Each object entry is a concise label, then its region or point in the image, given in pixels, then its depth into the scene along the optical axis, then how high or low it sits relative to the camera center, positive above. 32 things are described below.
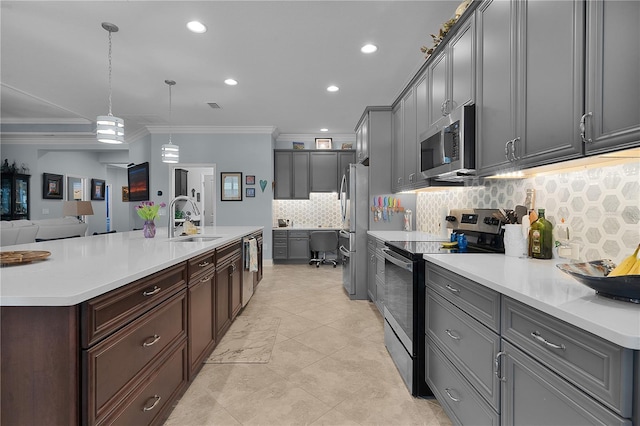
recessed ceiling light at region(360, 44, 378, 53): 3.31 +1.74
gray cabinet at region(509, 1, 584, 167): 1.25 +0.57
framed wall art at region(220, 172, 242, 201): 6.60 +0.50
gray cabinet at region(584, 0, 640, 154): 1.03 +0.47
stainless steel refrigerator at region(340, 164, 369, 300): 4.02 -0.26
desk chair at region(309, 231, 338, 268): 6.18 -0.62
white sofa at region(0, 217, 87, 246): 3.93 -0.29
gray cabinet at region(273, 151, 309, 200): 6.95 +0.77
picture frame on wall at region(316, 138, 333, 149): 7.08 +1.50
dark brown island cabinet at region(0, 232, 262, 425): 1.04 -0.57
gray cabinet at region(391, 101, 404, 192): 3.54 +0.72
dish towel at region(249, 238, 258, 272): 3.66 -0.55
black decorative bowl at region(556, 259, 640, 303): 0.88 -0.22
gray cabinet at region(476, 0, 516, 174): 1.66 +0.73
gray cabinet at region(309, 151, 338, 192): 6.98 +0.87
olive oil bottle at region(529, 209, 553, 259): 1.71 -0.14
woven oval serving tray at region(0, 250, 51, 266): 1.48 -0.24
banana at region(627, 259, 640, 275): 0.93 -0.18
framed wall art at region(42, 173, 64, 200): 7.37 +0.55
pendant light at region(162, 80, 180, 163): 4.29 +0.79
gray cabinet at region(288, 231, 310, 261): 6.71 -0.80
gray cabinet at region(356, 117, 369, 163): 4.10 +0.98
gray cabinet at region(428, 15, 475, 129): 2.05 +1.00
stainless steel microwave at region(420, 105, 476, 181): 2.02 +0.45
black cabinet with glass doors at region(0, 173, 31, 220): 6.62 +0.30
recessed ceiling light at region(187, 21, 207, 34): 2.94 +1.75
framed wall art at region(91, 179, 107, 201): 9.09 +0.60
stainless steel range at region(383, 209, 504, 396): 2.00 -0.52
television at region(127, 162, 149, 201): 6.70 +0.61
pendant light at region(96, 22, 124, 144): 2.85 +0.75
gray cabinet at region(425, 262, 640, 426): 0.78 -0.52
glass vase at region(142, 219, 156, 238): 2.83 -0.18
